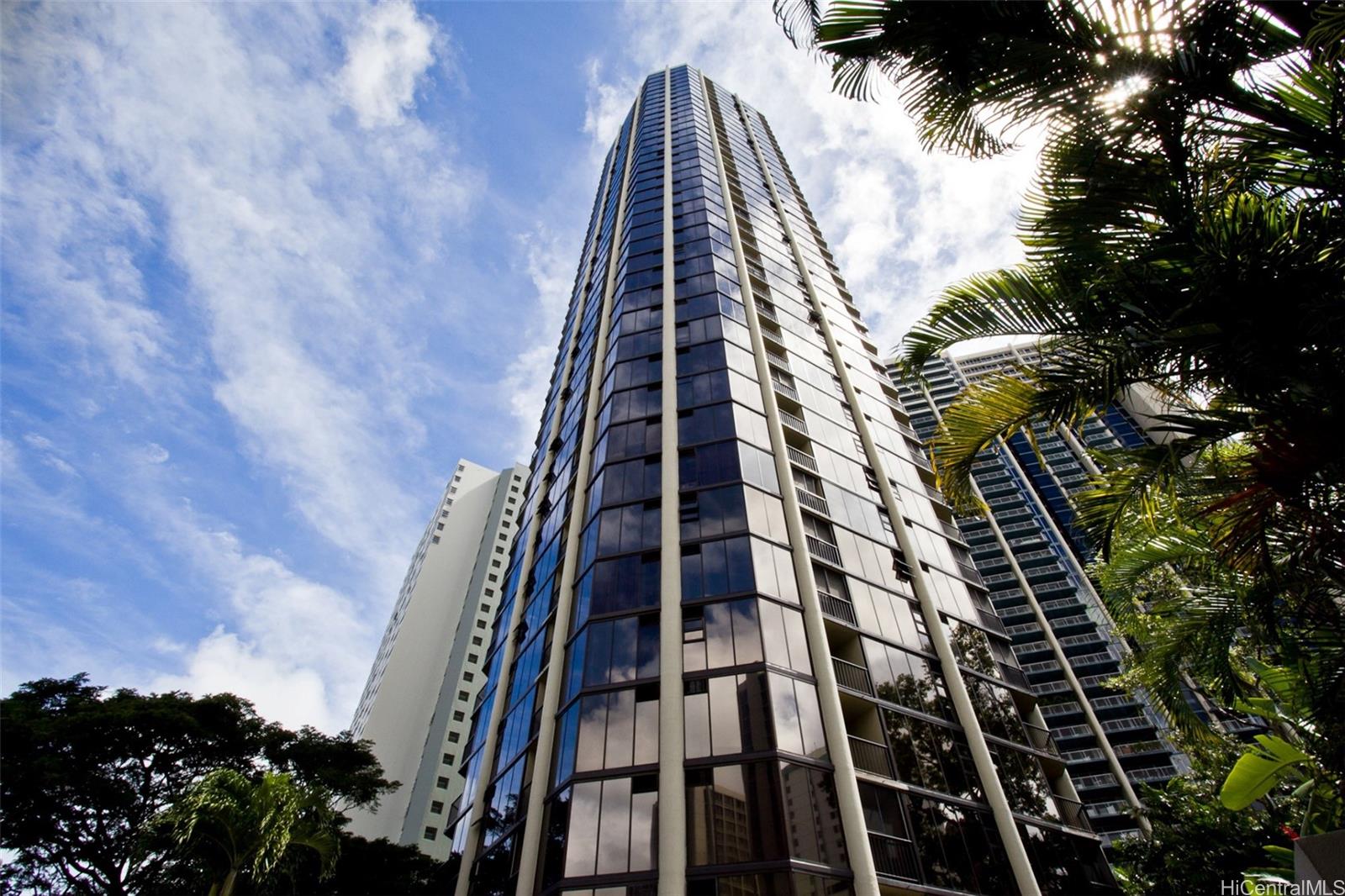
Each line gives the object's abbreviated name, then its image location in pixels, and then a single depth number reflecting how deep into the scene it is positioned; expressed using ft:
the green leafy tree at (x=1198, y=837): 44.50
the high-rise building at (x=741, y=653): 55.62
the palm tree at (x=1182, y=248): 12.11
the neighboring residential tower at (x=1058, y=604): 216.33
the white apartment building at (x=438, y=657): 195.83
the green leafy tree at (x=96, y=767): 71.41
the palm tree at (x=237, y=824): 35.04
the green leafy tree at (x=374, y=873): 78.59
